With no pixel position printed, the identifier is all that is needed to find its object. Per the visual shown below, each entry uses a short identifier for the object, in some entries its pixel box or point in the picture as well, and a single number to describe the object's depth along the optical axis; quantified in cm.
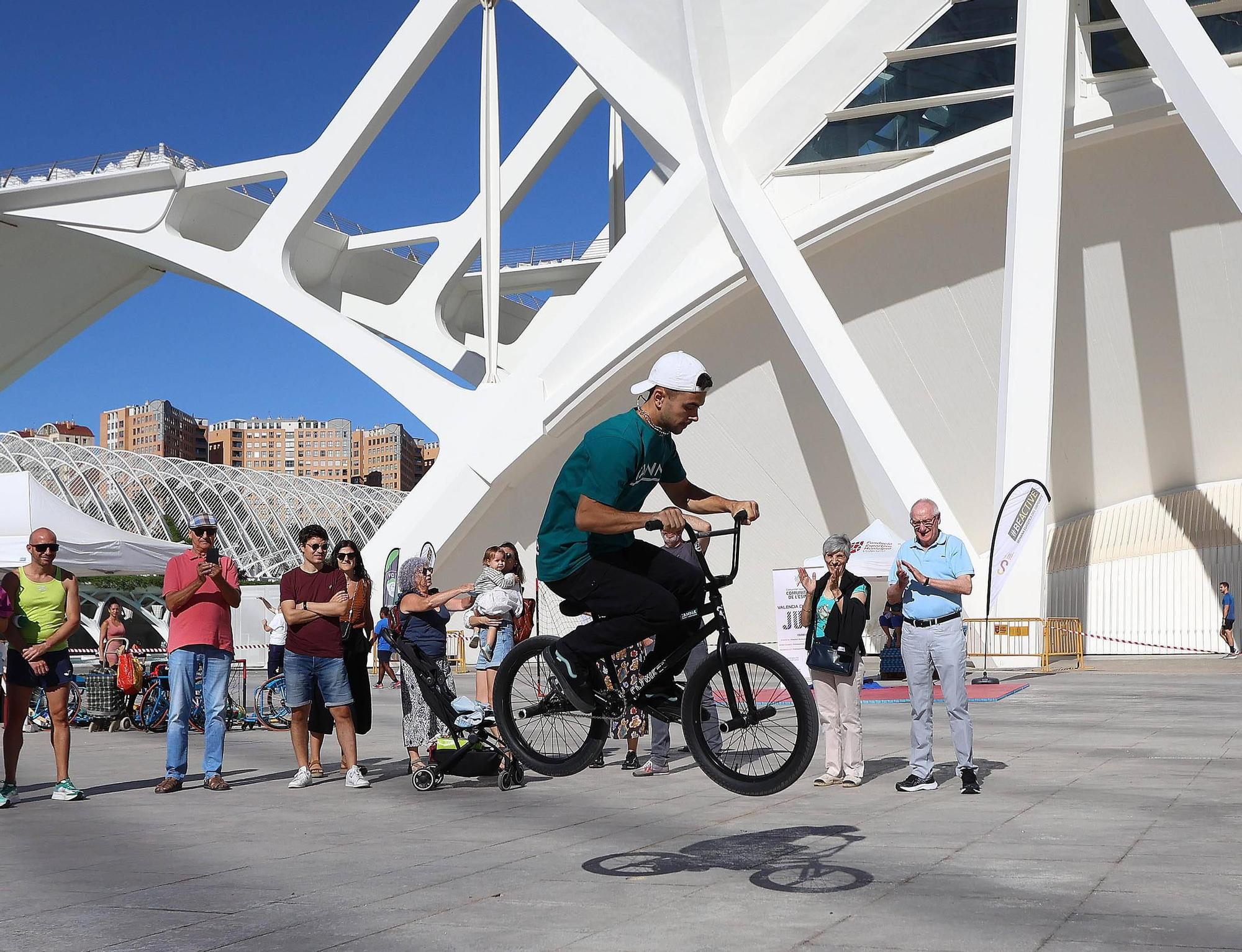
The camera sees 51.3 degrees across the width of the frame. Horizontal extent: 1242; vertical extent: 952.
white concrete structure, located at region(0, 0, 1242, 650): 2403
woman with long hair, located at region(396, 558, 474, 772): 1062
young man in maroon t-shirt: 1054
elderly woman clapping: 988
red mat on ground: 1734
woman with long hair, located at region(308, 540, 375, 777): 1073
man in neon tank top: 986
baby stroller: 1028
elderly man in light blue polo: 936
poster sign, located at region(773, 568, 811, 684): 1598
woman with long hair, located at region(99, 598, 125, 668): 1730
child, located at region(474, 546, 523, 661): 1095
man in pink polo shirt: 1030
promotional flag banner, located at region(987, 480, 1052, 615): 2014
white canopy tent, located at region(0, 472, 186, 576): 1959
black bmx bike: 545
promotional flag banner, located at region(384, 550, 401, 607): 2192
